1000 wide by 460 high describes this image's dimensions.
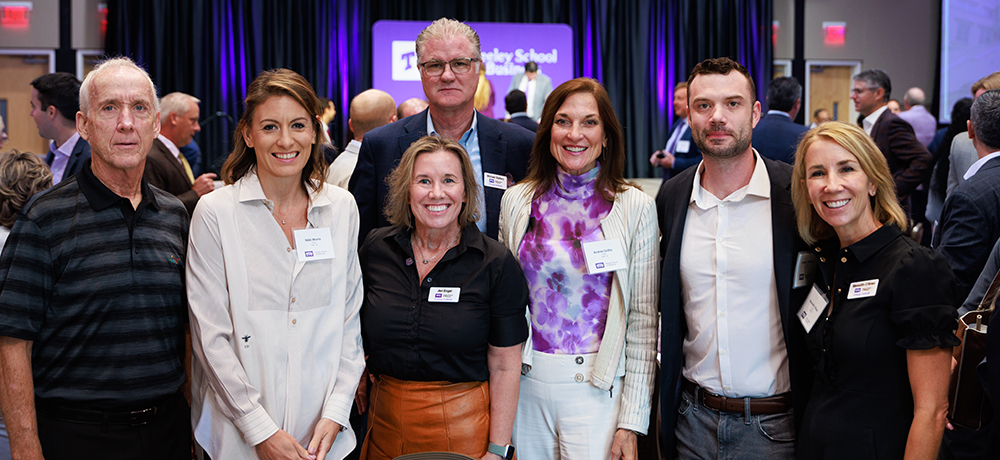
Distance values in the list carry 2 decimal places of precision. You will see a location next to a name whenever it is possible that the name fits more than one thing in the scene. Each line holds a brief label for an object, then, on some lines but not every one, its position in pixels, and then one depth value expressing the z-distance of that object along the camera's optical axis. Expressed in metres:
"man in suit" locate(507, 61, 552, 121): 9.46
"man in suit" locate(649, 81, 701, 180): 6.03
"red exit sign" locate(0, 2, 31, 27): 9.28
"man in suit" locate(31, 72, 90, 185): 3.64
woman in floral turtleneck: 2.19
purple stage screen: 10.15
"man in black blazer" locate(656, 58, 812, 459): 2.10
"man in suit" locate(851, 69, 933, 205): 5.52
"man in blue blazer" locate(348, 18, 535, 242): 2.57
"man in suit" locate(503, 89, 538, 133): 6.68
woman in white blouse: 1.96
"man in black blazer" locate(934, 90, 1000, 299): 2.96
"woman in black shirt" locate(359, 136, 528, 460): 2.10
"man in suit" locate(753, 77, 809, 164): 5.10
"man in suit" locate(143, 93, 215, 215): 3.79
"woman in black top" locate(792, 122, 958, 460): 1.79
